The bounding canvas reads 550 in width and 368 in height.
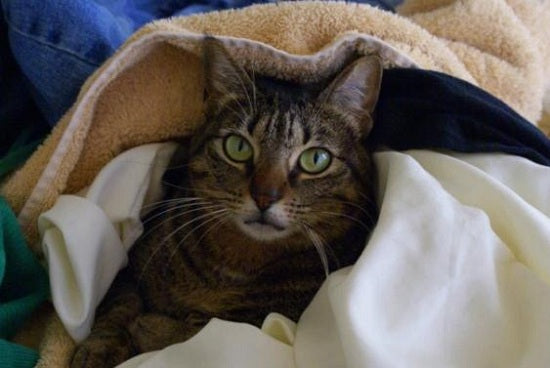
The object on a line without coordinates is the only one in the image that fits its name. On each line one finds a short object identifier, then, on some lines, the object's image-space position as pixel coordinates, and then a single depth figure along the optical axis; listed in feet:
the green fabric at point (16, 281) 2.06
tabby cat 2.12
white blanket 1.87
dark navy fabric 2.10
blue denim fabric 2.21
